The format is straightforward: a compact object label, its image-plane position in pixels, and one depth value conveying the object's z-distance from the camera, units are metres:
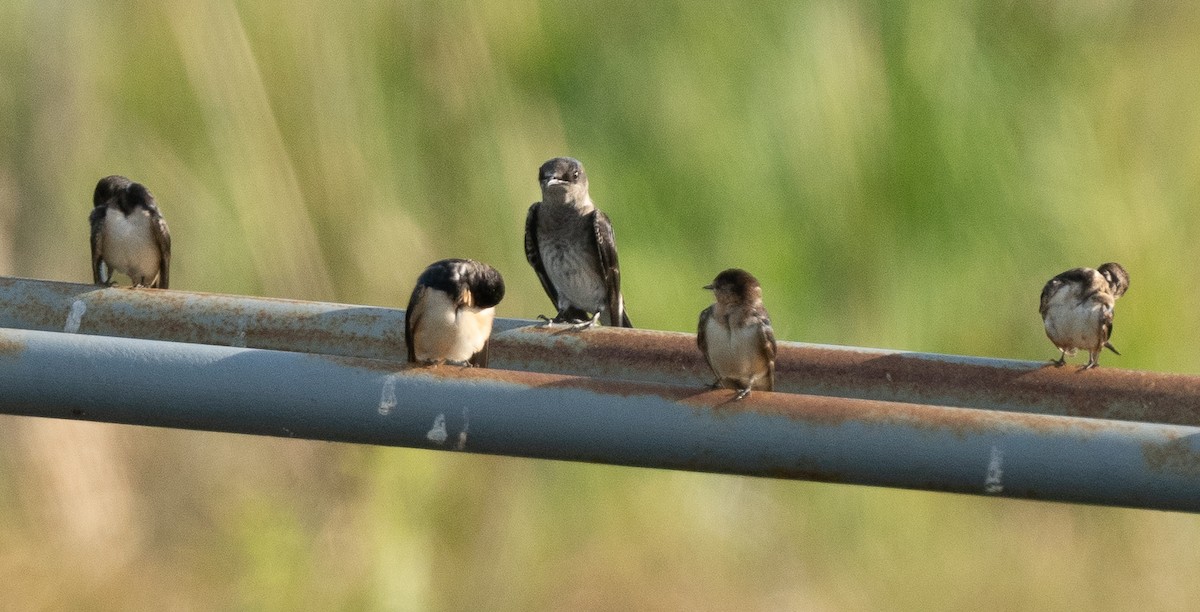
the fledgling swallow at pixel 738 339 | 7.55
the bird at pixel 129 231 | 11.54
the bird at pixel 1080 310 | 9.69
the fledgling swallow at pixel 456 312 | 8.16
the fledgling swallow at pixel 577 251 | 12.63
